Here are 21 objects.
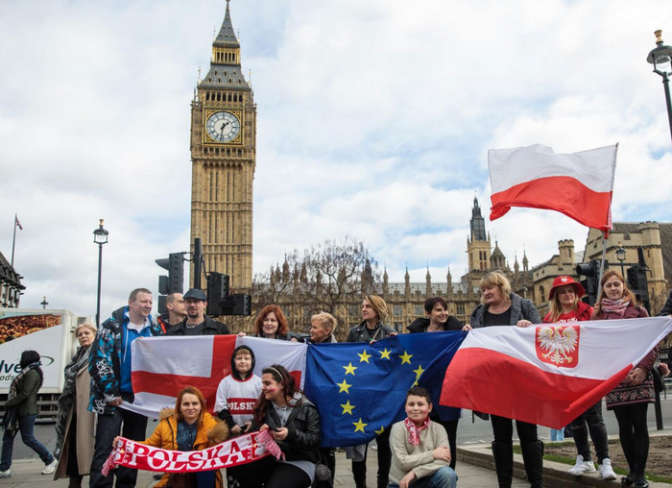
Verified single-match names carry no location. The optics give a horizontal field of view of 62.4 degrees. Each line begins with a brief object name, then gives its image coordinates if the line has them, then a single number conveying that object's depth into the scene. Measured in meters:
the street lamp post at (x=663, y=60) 10.98
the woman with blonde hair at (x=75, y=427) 5.97
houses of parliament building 76.56
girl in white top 5.21
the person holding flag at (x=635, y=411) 4.83
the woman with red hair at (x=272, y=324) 6.15
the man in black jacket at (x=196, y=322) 6.37
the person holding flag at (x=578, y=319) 5.45
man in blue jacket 5.37
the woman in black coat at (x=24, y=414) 7.93
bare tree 36.00
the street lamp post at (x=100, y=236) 19.39
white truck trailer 16.25
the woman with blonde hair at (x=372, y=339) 5.61
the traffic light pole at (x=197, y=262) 11.07
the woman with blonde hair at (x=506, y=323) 4.83
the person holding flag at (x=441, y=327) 5.38
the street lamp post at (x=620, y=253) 21.25
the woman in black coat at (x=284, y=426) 4.80
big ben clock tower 77.69
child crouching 4.30
